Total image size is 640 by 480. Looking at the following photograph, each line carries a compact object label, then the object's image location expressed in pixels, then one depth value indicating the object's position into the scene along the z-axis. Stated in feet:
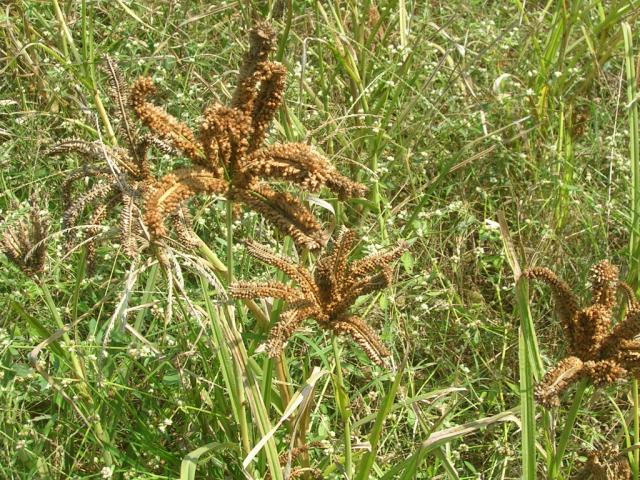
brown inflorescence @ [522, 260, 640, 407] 2.24
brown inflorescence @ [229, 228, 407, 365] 2.29
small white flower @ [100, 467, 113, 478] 2.87
